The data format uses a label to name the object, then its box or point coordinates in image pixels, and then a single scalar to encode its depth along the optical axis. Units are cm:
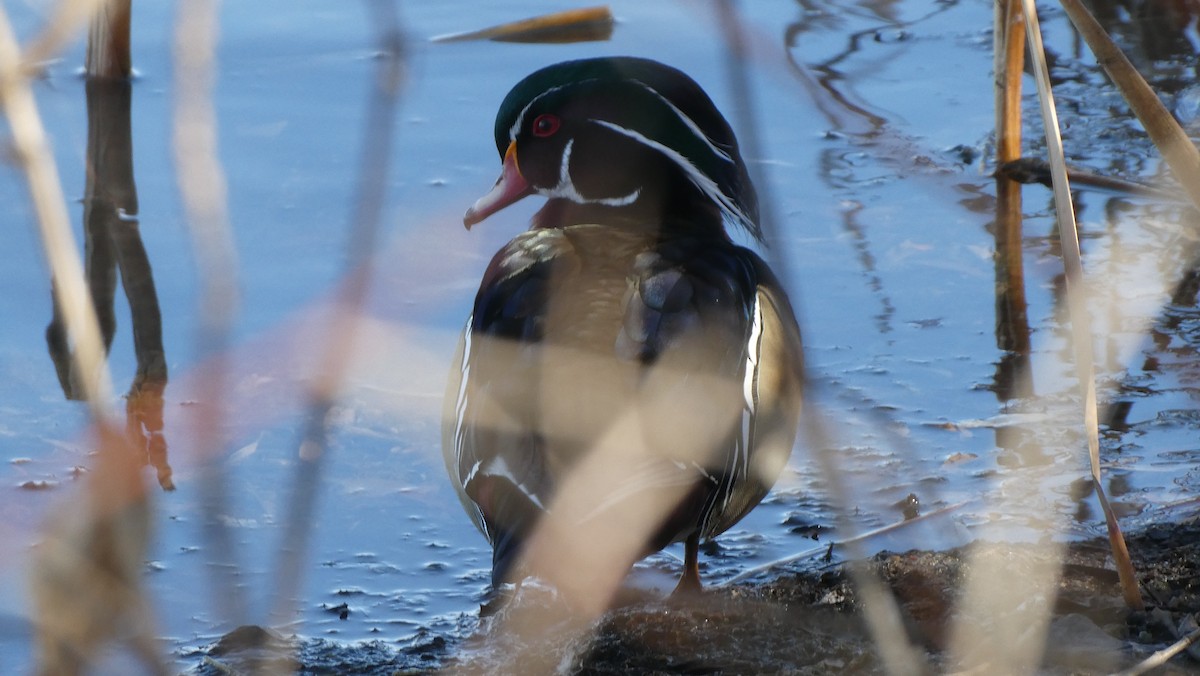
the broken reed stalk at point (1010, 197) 978
